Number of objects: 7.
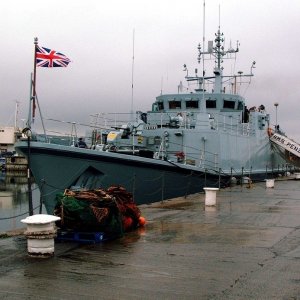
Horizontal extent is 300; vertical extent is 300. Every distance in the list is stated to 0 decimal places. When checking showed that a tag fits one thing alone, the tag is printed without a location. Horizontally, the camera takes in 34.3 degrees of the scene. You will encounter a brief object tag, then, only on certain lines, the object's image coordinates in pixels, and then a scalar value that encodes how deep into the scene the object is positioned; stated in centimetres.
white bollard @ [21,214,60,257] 569
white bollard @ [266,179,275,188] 1831
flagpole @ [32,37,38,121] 1085
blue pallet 667
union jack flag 1138
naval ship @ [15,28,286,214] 1191
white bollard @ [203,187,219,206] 1155
